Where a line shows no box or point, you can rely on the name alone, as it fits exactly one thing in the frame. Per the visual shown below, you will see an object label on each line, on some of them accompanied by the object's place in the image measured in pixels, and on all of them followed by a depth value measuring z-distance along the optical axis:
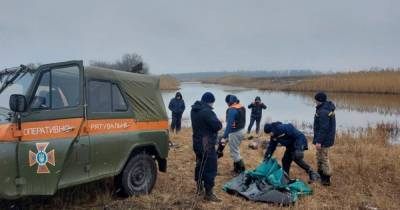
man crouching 7.77
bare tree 7.59
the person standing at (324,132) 7.88
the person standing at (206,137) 6.53
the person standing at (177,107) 14.52
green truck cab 5.01
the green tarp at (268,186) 6.66
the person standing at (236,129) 8.38
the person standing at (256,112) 14.94
